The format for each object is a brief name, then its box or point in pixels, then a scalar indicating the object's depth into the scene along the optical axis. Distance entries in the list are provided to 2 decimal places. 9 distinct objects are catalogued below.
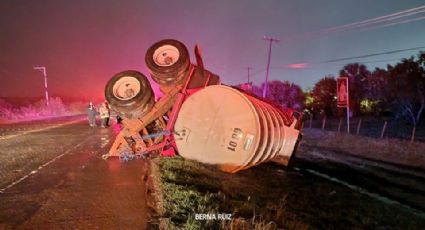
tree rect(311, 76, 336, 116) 53.91
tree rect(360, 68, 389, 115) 46.29
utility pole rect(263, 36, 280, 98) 40.02
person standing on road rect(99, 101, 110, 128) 21.66
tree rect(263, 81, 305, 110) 65.91
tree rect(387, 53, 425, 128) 35.75
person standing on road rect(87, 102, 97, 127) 23.77
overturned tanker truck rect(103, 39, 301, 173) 7.93
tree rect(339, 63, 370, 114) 52.38
